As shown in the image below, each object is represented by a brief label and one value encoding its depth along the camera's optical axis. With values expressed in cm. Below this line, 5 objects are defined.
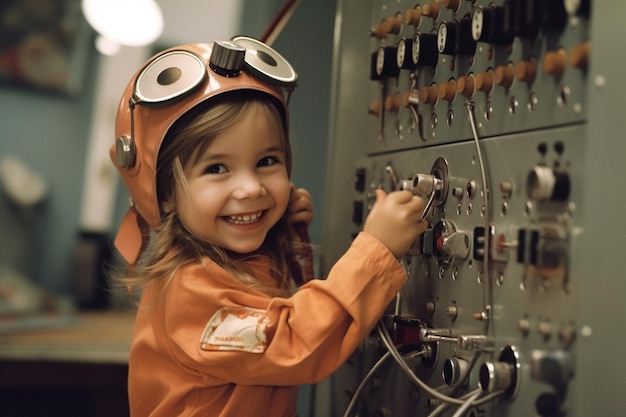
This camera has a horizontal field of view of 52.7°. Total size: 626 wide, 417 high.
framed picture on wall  252
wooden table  211
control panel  67
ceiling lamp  246
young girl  86
